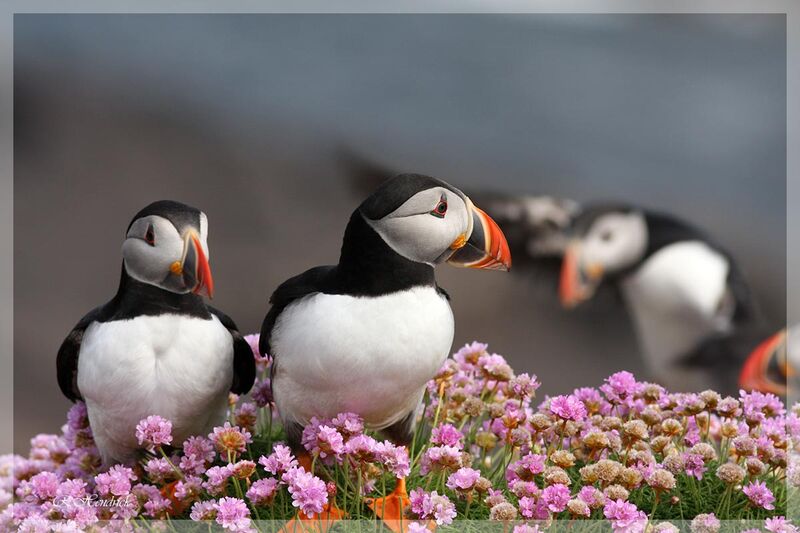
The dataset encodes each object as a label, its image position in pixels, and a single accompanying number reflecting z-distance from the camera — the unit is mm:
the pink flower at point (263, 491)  4712
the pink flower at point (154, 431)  4741
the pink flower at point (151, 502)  4736
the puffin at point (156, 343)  4748
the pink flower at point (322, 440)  4710
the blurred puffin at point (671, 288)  6840
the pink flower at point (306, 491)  4696
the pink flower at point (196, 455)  4751
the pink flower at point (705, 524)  4716
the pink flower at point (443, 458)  4725
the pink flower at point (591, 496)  4707
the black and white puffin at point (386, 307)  4728
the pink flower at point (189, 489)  4735
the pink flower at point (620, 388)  4816
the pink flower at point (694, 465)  4755
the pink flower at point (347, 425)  4725
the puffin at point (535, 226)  7638
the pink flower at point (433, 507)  4702
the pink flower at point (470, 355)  4859
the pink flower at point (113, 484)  4731
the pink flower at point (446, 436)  4758
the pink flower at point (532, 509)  4705
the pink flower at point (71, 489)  4759
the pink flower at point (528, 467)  4729
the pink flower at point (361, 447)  4709
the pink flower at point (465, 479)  4713
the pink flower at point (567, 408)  4758
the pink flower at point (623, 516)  4700
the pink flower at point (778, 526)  4719
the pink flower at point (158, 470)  4751
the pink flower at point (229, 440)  4731
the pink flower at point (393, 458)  4710
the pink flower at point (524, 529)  4689
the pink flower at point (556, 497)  4699
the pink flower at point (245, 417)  4820
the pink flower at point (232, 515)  4696
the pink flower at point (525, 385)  4798
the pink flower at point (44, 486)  4771
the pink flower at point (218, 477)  4717
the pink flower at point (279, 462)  4717
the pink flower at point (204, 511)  4706
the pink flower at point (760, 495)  4738
